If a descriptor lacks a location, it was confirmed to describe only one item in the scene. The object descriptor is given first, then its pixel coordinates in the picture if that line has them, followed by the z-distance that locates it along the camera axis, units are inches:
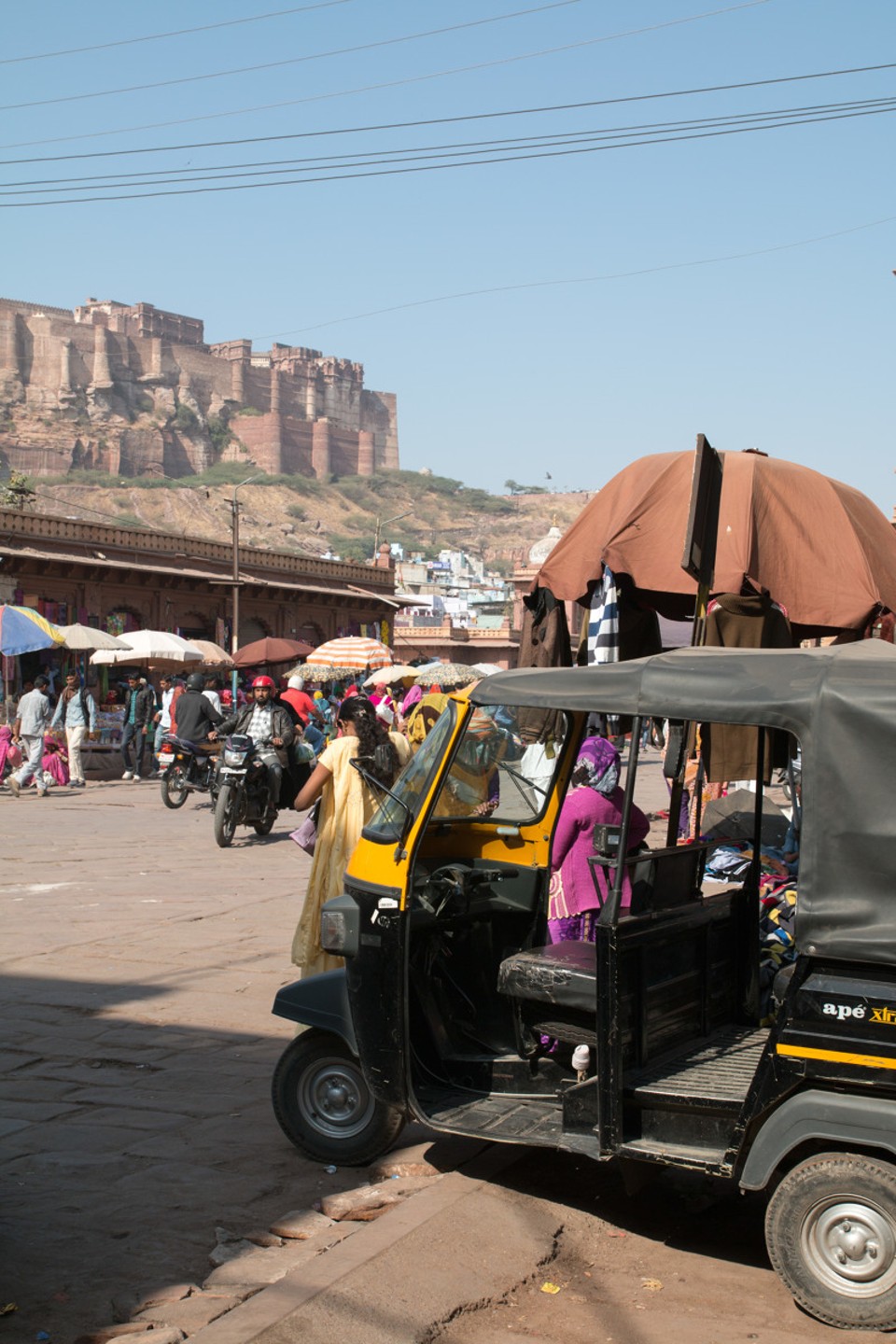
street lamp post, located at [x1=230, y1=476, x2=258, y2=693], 1498.5
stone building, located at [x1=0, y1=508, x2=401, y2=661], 1412.4
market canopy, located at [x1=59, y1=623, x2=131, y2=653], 875.4
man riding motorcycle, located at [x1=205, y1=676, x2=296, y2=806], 553.9
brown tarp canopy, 279.7
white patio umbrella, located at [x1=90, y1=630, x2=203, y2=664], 966.4
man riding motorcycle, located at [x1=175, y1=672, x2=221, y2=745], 677.3
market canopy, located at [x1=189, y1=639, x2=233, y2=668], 1102.9
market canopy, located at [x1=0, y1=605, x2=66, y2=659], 795.4
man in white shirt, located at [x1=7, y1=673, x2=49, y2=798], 770.2
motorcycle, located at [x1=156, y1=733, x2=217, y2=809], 680.4
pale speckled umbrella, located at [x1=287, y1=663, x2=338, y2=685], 1201.4
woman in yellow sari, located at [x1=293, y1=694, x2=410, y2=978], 256.7
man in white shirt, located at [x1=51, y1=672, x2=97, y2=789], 811.4
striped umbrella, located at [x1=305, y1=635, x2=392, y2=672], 1073.5
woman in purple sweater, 225.1
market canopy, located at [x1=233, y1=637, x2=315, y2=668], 1069.9
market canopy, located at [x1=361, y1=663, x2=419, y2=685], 936.9
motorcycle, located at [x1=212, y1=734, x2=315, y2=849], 534.9
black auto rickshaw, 146.2
